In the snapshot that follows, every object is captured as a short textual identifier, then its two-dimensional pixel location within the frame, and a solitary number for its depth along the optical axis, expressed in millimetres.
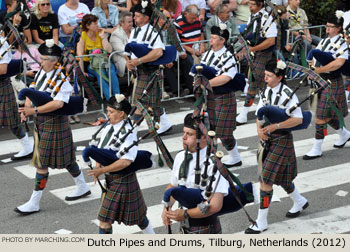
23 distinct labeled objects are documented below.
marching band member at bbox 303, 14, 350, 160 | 10414
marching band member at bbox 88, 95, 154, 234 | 7625
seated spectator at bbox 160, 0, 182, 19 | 14008
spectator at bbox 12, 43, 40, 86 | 12336
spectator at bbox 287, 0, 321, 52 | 14582
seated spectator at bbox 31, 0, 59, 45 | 12680
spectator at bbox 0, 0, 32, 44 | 11031
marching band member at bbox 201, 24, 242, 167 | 9984
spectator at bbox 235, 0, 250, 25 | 15172
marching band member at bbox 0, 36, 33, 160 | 10500
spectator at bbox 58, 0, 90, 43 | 13164
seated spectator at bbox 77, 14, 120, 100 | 12656
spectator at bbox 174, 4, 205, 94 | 13523
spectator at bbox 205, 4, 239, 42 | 13312
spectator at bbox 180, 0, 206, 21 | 14422
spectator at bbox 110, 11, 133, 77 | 12961
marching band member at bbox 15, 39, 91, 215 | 8805
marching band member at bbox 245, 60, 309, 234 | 8367
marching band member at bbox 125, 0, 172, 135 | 10750
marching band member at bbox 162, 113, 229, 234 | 6645
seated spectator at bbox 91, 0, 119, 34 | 13391
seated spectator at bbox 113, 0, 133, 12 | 13828
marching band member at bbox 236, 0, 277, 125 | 12195
